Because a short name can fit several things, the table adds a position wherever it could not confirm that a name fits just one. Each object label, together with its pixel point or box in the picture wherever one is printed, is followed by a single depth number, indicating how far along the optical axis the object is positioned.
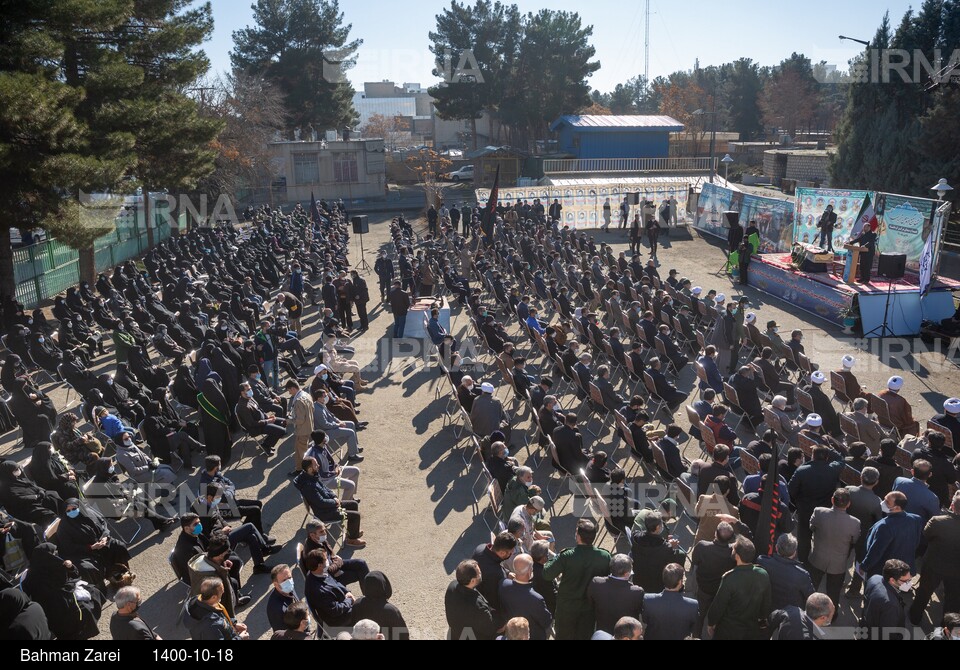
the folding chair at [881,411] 8.72
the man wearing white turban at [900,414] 8.64
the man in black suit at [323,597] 5.25
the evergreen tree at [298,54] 47.72
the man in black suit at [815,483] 6.49
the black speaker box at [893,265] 16.08
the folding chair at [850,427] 8.20
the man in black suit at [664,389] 10.23
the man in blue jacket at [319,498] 7.17
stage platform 14.44
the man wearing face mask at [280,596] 5.04
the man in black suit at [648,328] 12.45
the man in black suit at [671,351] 12.12
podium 16.25
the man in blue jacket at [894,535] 5.55
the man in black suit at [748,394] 9.61
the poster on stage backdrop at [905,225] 16.06
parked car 50.47
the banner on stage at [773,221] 21.94
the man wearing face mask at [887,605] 4.82
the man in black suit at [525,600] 4.97
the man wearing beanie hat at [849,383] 9.62
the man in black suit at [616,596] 4.94
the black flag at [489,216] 20.20
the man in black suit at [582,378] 10.38
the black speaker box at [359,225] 21.89
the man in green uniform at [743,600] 4.84
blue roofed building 43.41
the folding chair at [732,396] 9.65
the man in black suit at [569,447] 8.00
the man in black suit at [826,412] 9.15
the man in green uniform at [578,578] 5.23
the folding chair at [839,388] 9.79
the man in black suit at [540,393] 9.45
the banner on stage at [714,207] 26.53
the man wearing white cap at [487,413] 9.07
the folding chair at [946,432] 7.57
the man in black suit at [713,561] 5.42
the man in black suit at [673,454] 7.57
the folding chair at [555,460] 7.98
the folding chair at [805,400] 9.13
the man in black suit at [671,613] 4.67
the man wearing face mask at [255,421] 9.58
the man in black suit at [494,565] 5.25
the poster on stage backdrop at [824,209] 18.88
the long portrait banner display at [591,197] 30.06
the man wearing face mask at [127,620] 4.74
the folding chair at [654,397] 10.22
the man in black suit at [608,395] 9.73
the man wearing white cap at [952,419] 7.66
